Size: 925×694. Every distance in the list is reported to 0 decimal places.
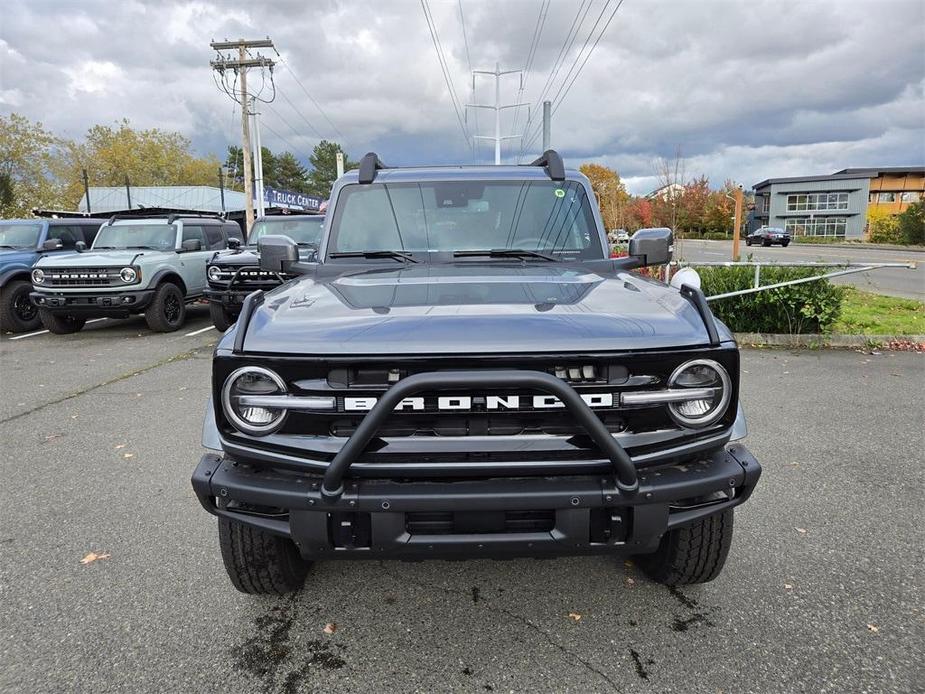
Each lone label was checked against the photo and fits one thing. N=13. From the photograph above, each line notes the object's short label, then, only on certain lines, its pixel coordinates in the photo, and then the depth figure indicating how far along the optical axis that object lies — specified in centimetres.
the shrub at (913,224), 4284
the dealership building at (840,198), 7006
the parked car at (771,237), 4850
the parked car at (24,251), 1030
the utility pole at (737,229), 1352
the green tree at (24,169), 4712
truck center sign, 4231
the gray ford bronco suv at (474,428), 192
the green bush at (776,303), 822
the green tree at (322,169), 8931
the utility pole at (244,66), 2611
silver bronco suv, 953
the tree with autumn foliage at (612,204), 2619
